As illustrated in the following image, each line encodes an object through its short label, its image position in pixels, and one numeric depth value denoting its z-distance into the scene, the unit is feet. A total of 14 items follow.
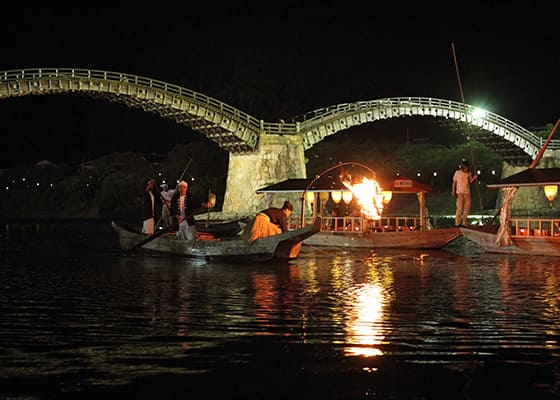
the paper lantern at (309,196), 128.01
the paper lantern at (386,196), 108.67
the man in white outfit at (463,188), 93.71
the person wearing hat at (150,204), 83.71
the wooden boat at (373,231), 97.86
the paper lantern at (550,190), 84.36
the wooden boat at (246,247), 71.31
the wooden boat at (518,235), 82.07
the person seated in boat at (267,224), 72.69
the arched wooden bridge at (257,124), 161.07
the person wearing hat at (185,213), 79.46
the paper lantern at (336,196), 107.55
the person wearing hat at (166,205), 91.40
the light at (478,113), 208.64
